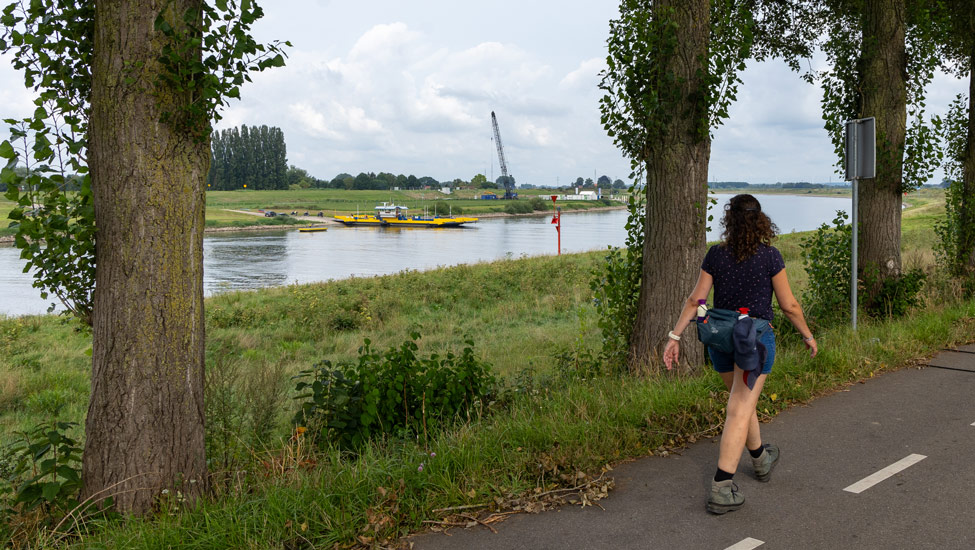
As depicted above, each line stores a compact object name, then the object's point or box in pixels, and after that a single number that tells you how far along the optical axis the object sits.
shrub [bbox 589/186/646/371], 8.00
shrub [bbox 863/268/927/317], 10.45
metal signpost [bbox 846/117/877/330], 8.88
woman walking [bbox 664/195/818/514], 4.37
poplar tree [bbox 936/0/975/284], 12.47
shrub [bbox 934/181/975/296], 12.51
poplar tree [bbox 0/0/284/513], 4.29
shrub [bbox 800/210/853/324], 10.48
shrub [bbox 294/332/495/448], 6.21
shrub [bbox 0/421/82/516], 4.27
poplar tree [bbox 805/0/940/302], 10.64
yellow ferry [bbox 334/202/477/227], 104.38
